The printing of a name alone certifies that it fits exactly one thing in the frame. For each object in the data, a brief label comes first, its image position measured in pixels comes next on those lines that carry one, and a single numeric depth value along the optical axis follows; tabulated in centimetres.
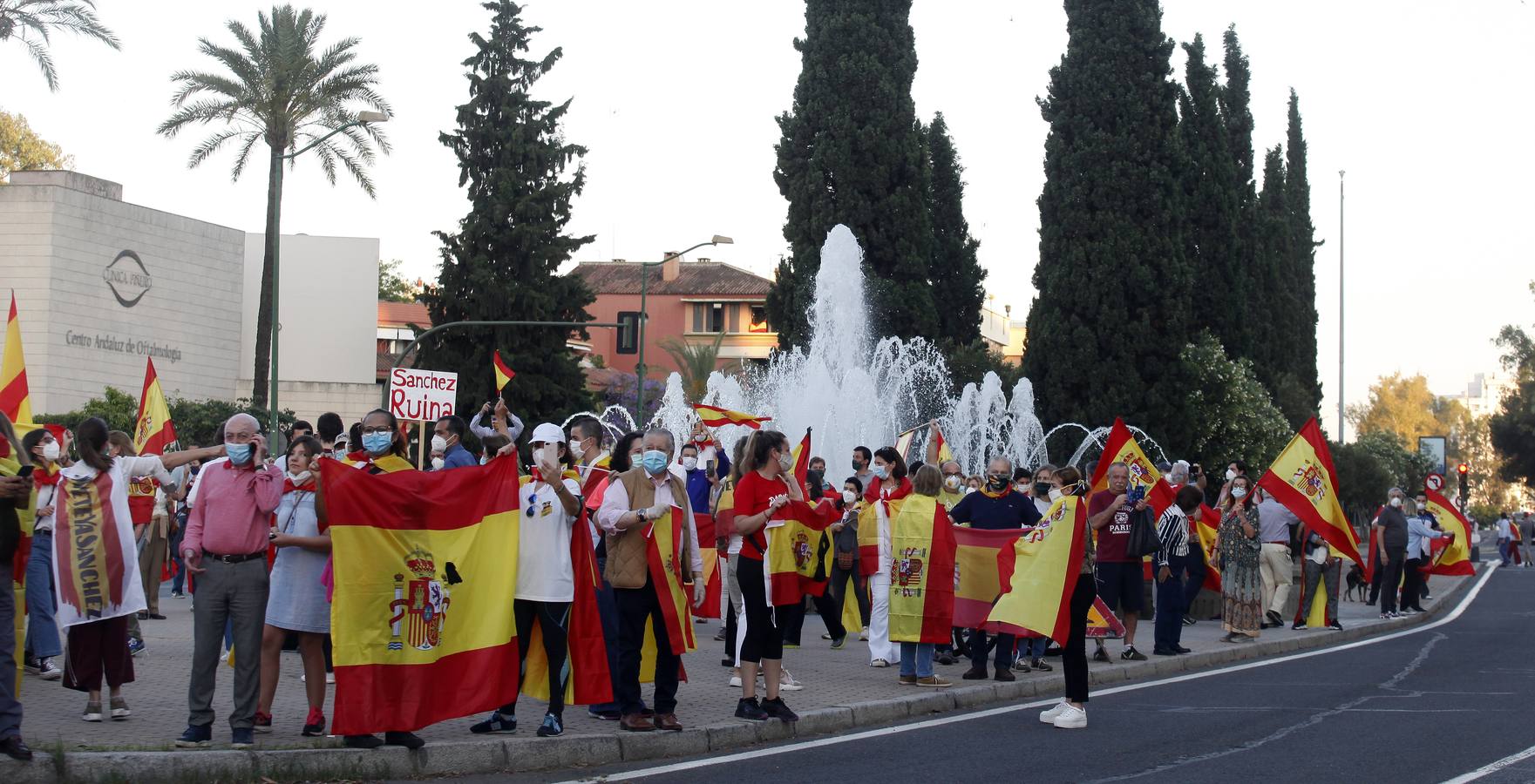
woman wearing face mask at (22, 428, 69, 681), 1037
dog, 2687
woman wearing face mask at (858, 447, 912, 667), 1274
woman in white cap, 909
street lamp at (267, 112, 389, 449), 2775
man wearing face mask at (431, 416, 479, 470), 1099
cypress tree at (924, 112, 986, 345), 5209
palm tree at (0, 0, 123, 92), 3766
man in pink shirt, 829
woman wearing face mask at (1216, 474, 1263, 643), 1727
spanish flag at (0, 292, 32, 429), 1289
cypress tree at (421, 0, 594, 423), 4862
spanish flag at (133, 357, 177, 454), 1614
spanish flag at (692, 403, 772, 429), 1755
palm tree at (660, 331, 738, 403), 7544
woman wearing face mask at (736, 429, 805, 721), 984
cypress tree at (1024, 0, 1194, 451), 4216
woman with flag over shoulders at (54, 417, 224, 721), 905
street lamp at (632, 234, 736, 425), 4031
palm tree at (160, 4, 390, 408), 3969
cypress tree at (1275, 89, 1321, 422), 6184
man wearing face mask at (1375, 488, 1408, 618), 2258
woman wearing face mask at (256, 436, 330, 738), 852
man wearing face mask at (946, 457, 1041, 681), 1302
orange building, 8631
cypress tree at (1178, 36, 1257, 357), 4562
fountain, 3669
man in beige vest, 930
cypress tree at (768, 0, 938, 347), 4388
